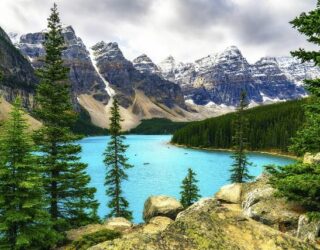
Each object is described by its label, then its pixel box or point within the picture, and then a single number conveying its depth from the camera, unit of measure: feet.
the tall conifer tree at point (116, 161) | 137.90
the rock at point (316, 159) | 70.31
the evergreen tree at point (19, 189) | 63.67
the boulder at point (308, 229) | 47.16
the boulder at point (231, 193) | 90.32
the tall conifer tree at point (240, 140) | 169.89
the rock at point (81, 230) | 83.84
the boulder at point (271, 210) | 58.34
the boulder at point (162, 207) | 97.14
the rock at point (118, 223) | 86.83
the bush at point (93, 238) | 62.69
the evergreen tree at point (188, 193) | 142.41
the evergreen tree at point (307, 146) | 47.24
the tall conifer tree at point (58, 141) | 88.74
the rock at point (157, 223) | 72.83
